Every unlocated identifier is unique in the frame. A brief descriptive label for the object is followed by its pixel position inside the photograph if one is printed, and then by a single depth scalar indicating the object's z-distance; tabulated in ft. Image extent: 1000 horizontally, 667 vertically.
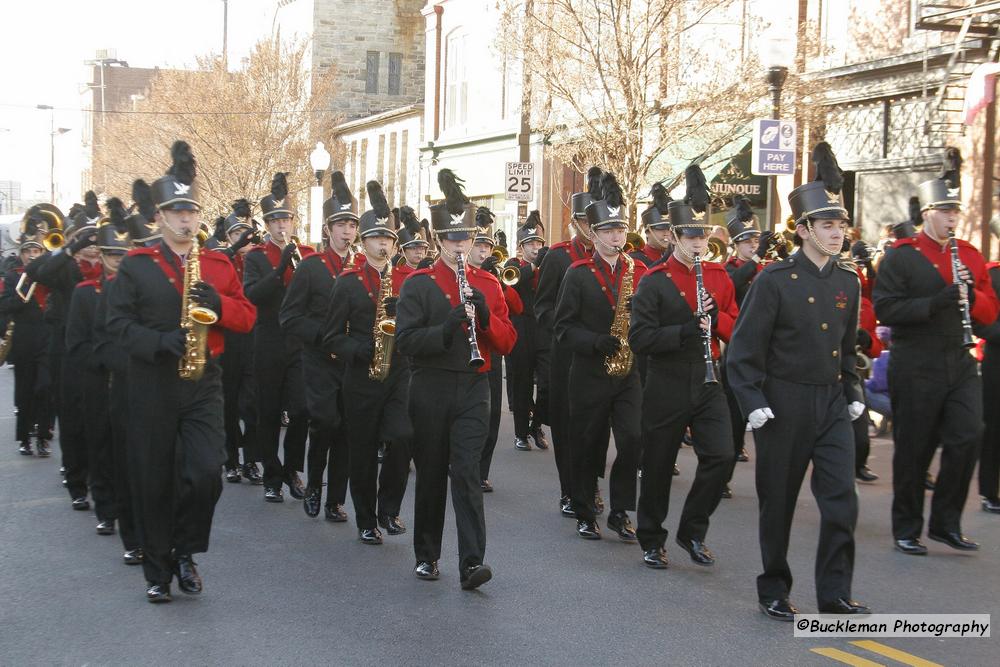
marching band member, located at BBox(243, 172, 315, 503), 35.47
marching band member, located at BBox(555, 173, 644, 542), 29.66
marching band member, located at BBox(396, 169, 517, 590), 24.81
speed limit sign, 80.69
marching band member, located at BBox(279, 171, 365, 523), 32.09
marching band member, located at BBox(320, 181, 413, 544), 29.81
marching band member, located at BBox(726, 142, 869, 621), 22.93
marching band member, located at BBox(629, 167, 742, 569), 26.99
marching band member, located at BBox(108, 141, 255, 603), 23.84
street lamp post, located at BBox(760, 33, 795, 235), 56.80
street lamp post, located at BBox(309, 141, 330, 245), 89.79
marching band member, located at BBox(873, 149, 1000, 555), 28.76
